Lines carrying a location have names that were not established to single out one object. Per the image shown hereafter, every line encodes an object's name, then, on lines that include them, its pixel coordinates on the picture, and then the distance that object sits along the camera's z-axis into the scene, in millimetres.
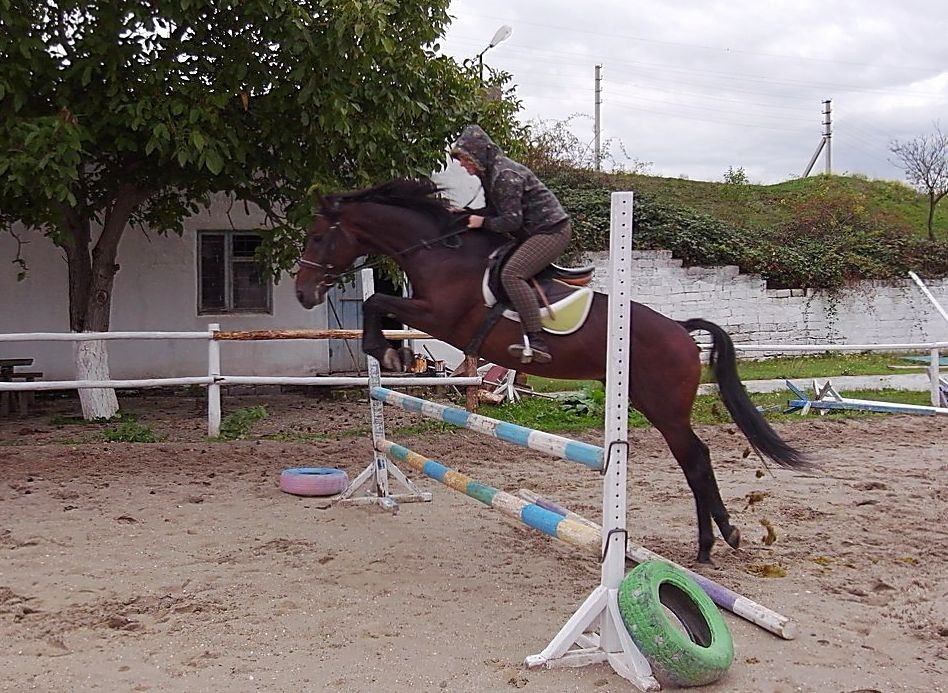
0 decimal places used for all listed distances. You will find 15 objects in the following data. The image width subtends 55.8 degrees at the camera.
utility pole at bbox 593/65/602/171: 23058
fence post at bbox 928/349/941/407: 10906
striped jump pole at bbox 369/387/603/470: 3633
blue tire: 6668
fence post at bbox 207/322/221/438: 8758
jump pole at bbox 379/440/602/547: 3648
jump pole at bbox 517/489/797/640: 3875
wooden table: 10173
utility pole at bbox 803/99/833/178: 32031
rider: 4484
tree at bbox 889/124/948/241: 21344
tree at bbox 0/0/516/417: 7465
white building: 11703
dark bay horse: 4668
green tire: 3340
